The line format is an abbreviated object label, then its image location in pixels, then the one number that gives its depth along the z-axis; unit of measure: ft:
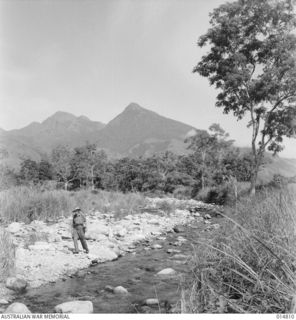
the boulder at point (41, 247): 30.27
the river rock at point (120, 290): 21.47
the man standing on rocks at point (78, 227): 30.78
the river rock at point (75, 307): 17.47
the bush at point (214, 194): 89.92
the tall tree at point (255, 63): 65.36
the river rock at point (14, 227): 37.01
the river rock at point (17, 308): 16.79
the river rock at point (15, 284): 21.06
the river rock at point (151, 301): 18.86
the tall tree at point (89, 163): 211.20
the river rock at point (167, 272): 24.96
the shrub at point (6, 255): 21.01
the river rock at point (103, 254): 30.41
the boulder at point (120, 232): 40.85
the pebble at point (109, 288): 21.93
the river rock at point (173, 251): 32.89
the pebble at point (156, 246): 35.58
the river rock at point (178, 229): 46.55
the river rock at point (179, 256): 30.17
